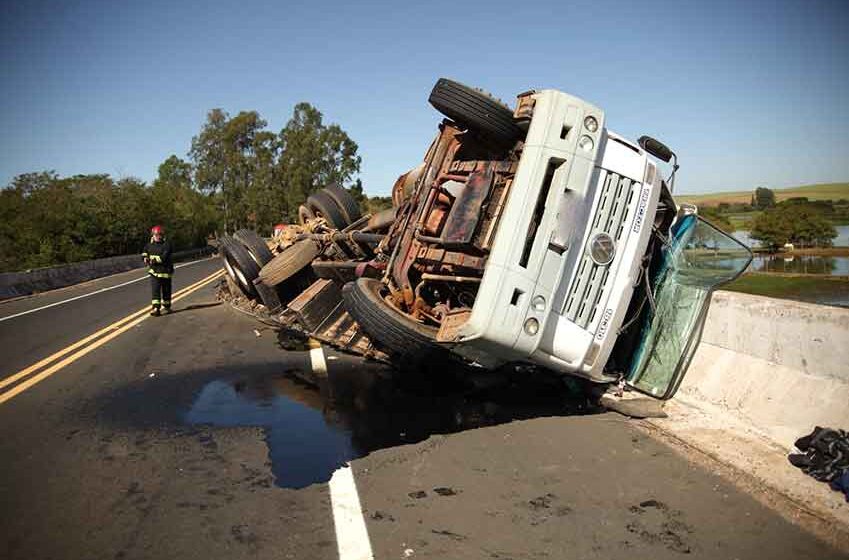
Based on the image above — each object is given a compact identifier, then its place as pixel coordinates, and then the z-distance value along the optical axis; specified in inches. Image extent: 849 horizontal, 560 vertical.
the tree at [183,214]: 1512.1
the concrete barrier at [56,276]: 654.5
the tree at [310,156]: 2265.0
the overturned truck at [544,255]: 181.6
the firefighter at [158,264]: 444.5
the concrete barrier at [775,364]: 165.9
